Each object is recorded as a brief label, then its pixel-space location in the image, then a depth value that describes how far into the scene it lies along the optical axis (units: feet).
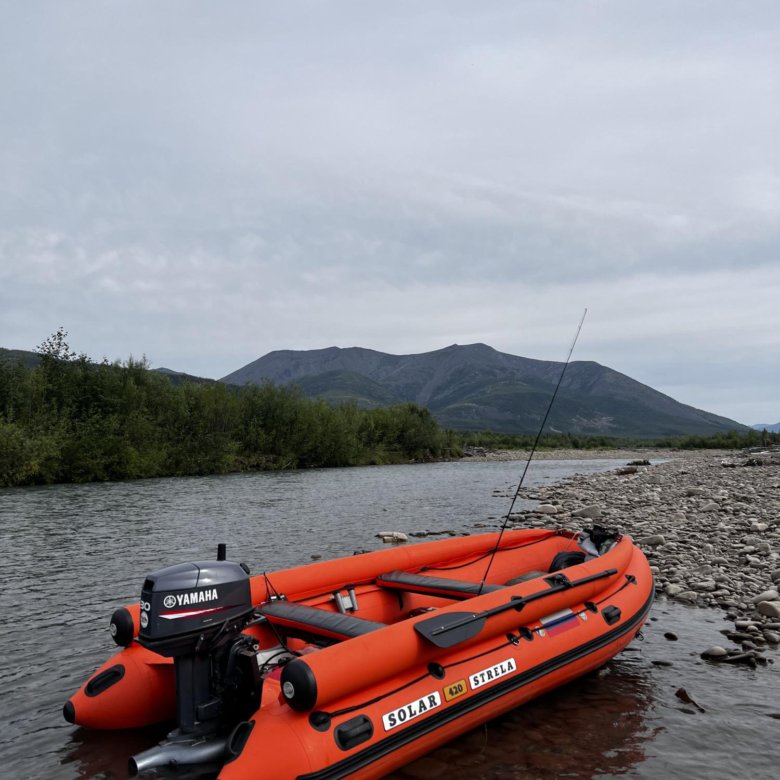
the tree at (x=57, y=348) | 113.60
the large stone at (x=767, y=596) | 23.79
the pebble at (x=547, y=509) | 52.34
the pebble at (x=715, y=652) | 19.76
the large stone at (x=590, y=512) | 48.62
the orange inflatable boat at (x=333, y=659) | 12.01
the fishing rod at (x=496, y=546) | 21.48
